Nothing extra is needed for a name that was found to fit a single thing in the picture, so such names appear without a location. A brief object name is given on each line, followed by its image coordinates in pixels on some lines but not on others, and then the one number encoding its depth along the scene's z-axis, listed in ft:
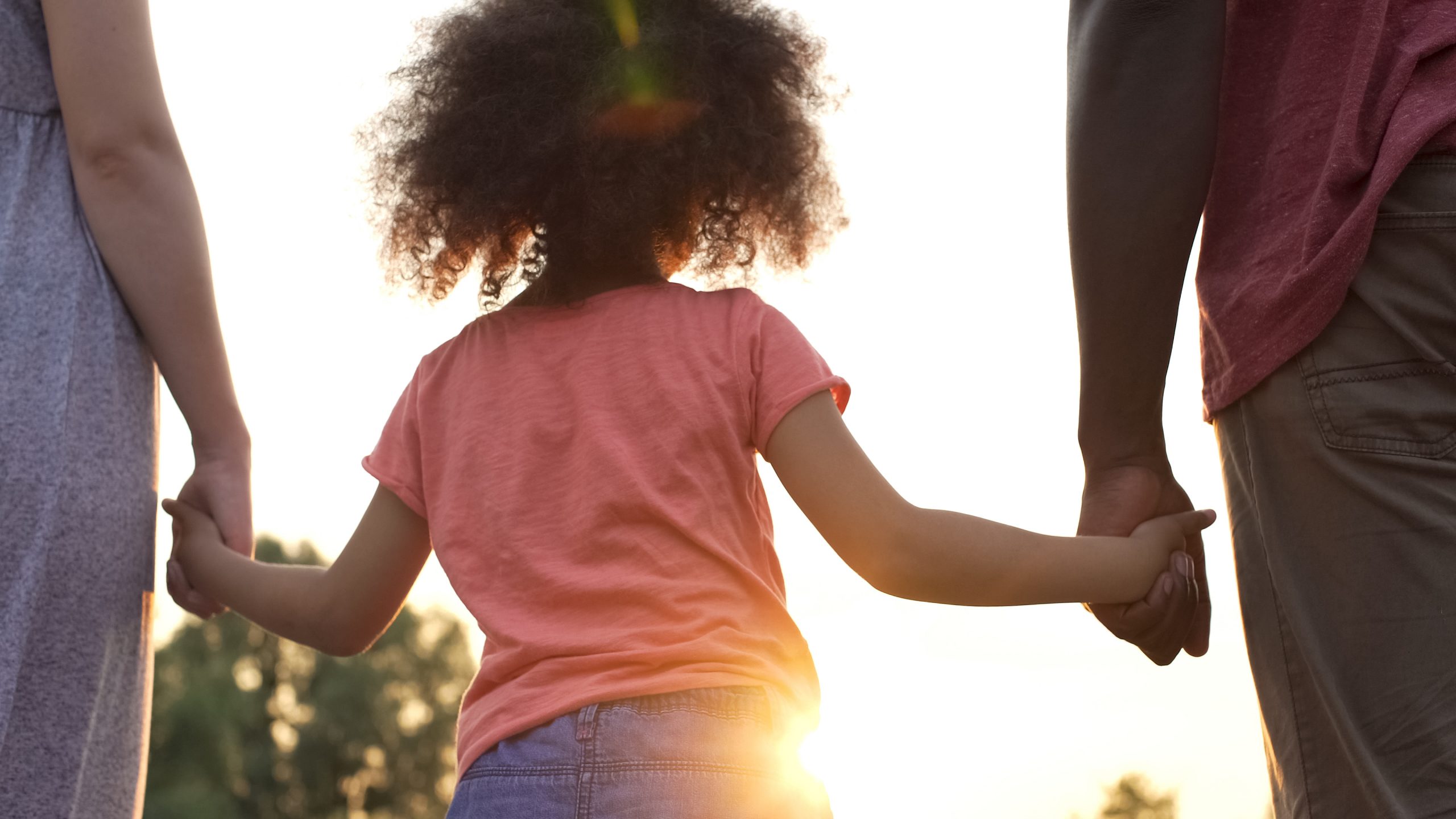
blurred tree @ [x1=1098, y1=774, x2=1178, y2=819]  87.86
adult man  5.40
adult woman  5.83
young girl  5.47
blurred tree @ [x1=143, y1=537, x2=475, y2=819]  101.40
